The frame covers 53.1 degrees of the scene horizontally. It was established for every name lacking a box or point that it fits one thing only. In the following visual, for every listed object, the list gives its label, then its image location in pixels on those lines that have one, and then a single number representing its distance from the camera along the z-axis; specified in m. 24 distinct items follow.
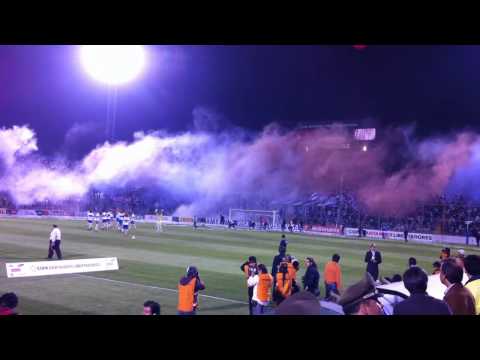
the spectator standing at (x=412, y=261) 12.49
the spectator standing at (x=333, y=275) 12.54
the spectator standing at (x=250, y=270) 10.97
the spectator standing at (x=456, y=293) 5.23
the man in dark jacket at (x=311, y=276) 12.08
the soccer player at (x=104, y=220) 34.16
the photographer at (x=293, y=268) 10.38
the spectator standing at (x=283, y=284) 10.08
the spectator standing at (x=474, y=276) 5.66
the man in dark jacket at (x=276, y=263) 13.34
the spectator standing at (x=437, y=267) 11.84
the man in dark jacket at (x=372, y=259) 14.78
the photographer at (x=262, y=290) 10.23
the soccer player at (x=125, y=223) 29.72
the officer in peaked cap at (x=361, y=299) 4.18
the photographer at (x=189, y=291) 9.05
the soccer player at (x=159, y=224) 34.49
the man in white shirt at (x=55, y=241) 18.06
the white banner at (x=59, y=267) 15.37
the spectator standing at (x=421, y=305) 4.41
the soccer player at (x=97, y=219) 34.93
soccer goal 41.93
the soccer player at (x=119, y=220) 32.44
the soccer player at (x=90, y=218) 32.71
